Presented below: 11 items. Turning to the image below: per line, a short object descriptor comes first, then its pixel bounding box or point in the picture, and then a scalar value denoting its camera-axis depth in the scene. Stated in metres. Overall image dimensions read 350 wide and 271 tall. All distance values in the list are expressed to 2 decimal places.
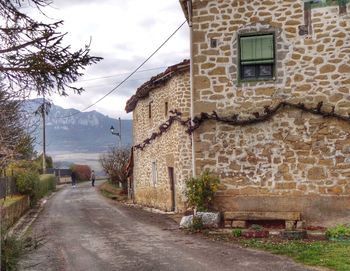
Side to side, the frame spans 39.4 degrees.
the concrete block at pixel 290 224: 12.13
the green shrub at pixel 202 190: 12.57
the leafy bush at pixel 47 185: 26.52
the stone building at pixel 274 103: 12.41
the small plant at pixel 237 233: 11.66
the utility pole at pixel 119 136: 41.62
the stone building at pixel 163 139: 17.86
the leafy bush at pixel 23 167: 20.78
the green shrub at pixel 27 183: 20.80
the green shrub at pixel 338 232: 10.94
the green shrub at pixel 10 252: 6.46
